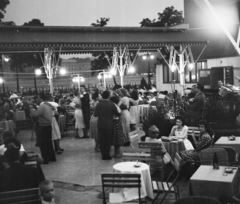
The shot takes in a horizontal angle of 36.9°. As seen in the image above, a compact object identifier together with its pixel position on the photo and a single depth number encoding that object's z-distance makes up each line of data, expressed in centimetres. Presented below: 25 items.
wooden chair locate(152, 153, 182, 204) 602
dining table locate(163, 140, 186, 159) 840
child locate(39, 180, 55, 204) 479
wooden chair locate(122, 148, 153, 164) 692
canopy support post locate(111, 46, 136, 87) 2206
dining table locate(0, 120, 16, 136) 1177
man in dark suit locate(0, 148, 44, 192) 572
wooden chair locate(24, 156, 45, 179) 659
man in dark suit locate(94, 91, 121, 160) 973
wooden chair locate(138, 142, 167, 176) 740
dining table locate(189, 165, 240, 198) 545
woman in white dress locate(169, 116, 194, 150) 879
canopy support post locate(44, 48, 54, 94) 1729
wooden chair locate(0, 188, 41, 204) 457
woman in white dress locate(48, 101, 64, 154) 1028
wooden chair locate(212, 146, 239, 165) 754
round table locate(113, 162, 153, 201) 619
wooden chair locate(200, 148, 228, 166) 681
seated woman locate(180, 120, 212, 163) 773
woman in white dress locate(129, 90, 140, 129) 1408
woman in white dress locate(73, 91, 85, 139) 1284
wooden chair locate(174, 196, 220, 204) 416
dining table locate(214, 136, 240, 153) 812
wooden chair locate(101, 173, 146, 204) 519
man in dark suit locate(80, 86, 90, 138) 1298
